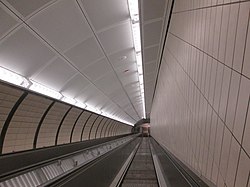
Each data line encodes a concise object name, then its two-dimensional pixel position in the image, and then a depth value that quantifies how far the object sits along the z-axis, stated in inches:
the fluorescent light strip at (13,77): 158.4
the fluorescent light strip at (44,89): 190.1
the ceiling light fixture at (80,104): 287.2
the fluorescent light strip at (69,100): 244.7
